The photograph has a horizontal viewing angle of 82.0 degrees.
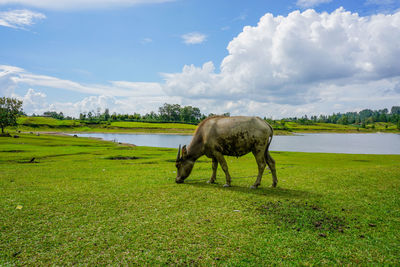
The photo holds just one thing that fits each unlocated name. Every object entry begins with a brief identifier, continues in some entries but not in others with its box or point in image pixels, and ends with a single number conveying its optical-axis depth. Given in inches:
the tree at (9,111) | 1968.5
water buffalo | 339.3
